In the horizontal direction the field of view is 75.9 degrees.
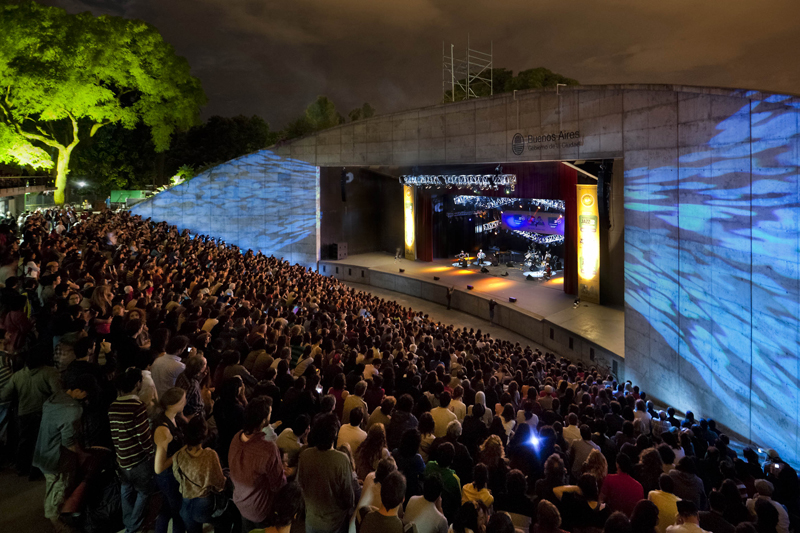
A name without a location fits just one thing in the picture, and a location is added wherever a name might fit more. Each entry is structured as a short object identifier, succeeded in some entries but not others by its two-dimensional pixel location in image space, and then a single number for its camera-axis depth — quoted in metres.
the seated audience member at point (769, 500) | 3.76
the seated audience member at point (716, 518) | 3.56
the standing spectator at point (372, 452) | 3.78
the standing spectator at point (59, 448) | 3.81
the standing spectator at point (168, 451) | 3.53
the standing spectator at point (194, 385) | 4.43
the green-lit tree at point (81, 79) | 25.17
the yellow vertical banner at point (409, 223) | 26.73
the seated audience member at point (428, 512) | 3.02
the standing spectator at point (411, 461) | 3.66
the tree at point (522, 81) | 42.25
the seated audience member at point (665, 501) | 3.66
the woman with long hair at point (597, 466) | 4.18
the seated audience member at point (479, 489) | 3.47
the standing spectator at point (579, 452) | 4.75
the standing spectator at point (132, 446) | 3.61
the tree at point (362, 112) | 59.09
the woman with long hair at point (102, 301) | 6.90
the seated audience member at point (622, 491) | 3.79
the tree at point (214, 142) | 41.39
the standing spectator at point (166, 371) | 4.70
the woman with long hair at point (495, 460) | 3.82
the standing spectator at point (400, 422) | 4.48
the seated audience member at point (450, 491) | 3.37
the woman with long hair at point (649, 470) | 4.39
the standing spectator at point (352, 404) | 4.66
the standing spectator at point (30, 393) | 4.38
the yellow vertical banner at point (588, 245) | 18.00
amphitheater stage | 14.30
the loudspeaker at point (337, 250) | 27.56
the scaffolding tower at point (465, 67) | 21.92
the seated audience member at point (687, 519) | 3.20
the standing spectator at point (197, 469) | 3.32
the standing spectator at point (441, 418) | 4.89
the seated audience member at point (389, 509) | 2.82
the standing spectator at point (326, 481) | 3.29
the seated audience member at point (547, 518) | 2.96
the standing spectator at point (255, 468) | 3.31
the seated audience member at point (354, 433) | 4.06
